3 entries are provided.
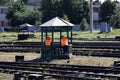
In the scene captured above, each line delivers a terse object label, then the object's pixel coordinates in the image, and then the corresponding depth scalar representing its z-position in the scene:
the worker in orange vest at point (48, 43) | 27.77
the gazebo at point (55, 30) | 27.73
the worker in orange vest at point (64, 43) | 27.81
